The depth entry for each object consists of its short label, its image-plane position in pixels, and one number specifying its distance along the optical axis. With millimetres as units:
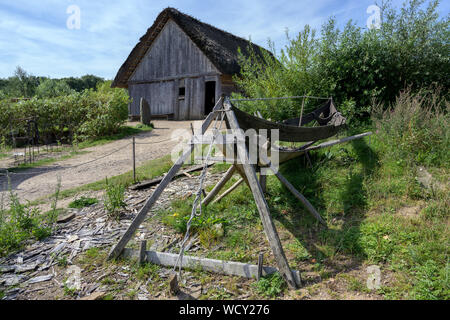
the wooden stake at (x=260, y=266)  2596
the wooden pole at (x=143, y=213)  2975
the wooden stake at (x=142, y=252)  2900
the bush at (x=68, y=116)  10719
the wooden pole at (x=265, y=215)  2553
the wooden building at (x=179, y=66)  12984
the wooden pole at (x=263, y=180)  4102
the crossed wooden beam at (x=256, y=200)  2568
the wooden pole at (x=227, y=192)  4336
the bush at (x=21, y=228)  3344
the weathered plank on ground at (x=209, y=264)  2686
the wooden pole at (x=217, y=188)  4121
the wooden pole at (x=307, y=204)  3535
